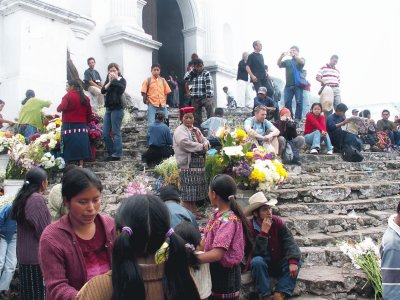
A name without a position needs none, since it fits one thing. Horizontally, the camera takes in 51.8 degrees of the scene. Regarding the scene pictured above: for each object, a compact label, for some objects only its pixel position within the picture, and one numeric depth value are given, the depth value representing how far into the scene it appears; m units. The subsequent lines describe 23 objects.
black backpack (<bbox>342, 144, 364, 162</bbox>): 8.59
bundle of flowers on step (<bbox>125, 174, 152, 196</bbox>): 4.54
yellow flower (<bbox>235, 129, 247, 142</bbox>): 6.10
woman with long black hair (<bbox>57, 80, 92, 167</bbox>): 6.79
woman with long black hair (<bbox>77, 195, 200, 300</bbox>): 1.67
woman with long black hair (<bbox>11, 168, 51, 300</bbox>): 3.64
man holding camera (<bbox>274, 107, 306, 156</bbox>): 7.71
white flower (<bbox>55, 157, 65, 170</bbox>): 6.90
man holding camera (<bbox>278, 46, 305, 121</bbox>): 10.75
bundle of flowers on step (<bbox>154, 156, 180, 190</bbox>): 6.14
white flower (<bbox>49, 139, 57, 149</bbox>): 7.03
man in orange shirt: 8.86
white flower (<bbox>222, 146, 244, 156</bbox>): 5.62
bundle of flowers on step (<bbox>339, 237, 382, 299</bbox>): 4.33
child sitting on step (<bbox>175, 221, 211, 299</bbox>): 2.95
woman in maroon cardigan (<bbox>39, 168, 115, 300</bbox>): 2.03
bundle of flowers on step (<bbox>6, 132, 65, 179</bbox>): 6.43
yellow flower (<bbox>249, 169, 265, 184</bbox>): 5.36
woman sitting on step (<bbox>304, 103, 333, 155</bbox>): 8.73
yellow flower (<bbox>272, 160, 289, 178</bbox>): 5.55
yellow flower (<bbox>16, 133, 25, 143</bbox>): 7.07
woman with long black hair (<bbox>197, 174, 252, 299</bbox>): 3.20
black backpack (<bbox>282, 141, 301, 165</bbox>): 7.70
